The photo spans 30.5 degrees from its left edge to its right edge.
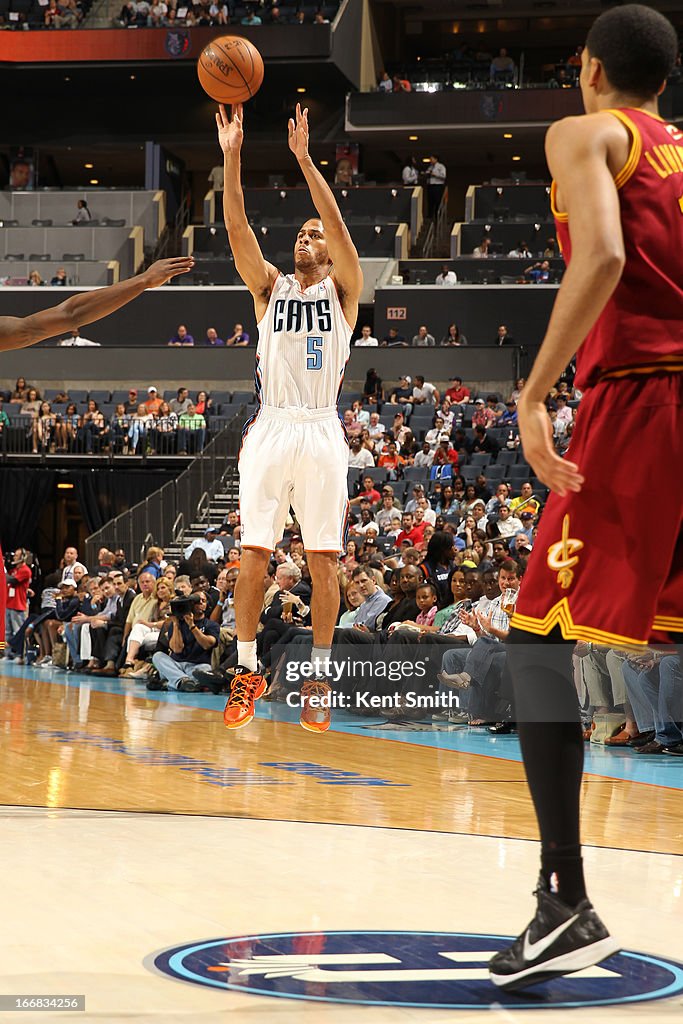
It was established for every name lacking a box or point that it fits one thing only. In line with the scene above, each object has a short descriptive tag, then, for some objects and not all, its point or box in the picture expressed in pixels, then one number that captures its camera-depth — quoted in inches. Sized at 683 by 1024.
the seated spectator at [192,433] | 908.0
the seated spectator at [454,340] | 999.6
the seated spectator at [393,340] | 1017.5
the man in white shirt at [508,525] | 555.2
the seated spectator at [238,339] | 1042.7
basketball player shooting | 233.9
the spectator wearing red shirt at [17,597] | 719.1
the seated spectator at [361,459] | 773.9
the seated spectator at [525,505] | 587.5
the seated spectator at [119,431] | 930.7
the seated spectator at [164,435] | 915.4
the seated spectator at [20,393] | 1008.2
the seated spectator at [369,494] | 701.0
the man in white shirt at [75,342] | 1080.8
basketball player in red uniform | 108.9
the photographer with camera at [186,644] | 506.6
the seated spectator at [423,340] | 1011.3
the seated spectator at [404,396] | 876.0
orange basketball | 242.1
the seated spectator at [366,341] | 1023.0
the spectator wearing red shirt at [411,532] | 597.0
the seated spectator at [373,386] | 936.1
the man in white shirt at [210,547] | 689.6
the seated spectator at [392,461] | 769.6
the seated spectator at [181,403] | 940.0
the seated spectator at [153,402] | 948.0
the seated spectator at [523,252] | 1083.3
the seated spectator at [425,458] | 781.3
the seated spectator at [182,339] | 1068.5
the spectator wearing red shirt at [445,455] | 752.3
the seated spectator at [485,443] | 772.0
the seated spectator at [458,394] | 888.6
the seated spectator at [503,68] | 1263.5
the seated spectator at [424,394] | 894.4
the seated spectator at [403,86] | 1255.5
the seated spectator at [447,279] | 1071.0
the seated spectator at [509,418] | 801.4
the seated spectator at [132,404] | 971.3
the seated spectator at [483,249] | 1102.4
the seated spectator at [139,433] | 920.3
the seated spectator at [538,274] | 1047.0
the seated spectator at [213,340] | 1058.1
